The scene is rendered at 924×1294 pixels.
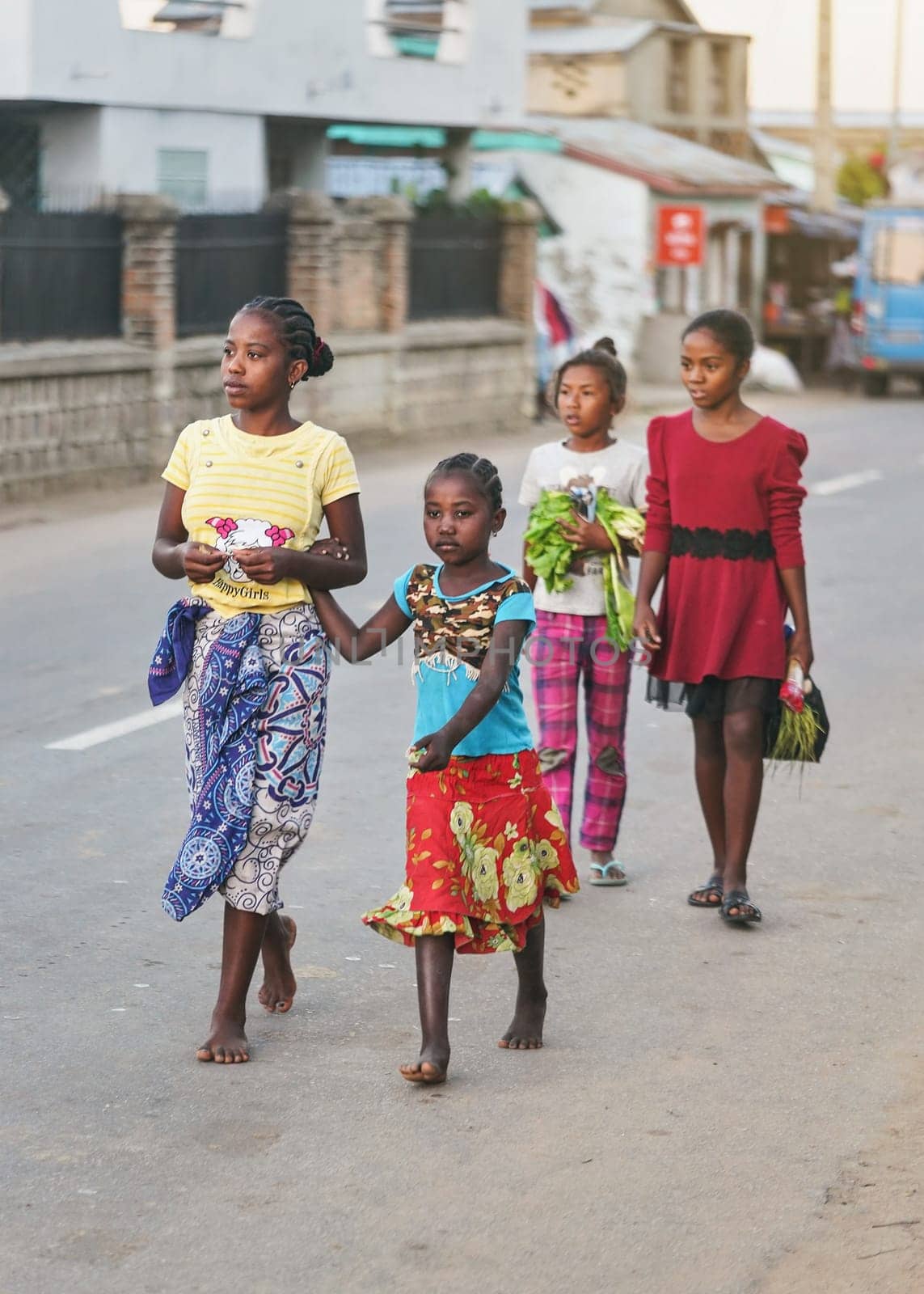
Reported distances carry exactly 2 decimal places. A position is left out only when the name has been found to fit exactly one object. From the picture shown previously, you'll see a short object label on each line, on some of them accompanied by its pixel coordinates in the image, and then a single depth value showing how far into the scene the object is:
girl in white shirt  6.19
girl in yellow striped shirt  4.64
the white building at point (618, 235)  34.00
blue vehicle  31.00
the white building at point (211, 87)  19.56
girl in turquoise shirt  4.57
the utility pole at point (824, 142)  40.94
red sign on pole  32.75
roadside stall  37.56
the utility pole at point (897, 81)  55.07
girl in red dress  5.75
